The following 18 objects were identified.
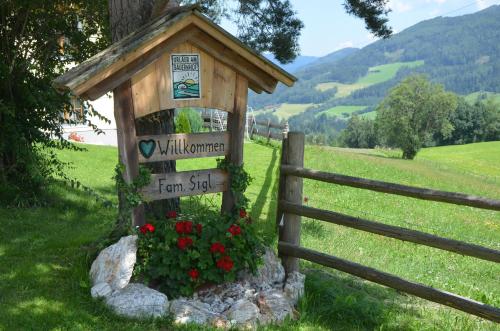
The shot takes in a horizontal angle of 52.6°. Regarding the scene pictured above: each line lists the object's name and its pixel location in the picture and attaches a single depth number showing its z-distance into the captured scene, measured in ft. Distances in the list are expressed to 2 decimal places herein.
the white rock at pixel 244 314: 15.23
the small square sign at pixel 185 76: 16.87
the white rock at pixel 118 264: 15.92
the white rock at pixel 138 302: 15.11
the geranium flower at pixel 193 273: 16.19
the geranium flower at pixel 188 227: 16.62
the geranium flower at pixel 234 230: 17.19
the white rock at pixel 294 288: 17.33
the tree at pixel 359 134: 352.05
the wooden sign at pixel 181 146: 16.67
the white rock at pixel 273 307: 15.71
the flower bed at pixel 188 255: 16.26
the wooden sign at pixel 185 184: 16.99
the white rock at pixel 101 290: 15.76
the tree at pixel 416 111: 221.87
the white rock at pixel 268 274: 17.75
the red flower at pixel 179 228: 16.52
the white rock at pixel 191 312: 15.22
